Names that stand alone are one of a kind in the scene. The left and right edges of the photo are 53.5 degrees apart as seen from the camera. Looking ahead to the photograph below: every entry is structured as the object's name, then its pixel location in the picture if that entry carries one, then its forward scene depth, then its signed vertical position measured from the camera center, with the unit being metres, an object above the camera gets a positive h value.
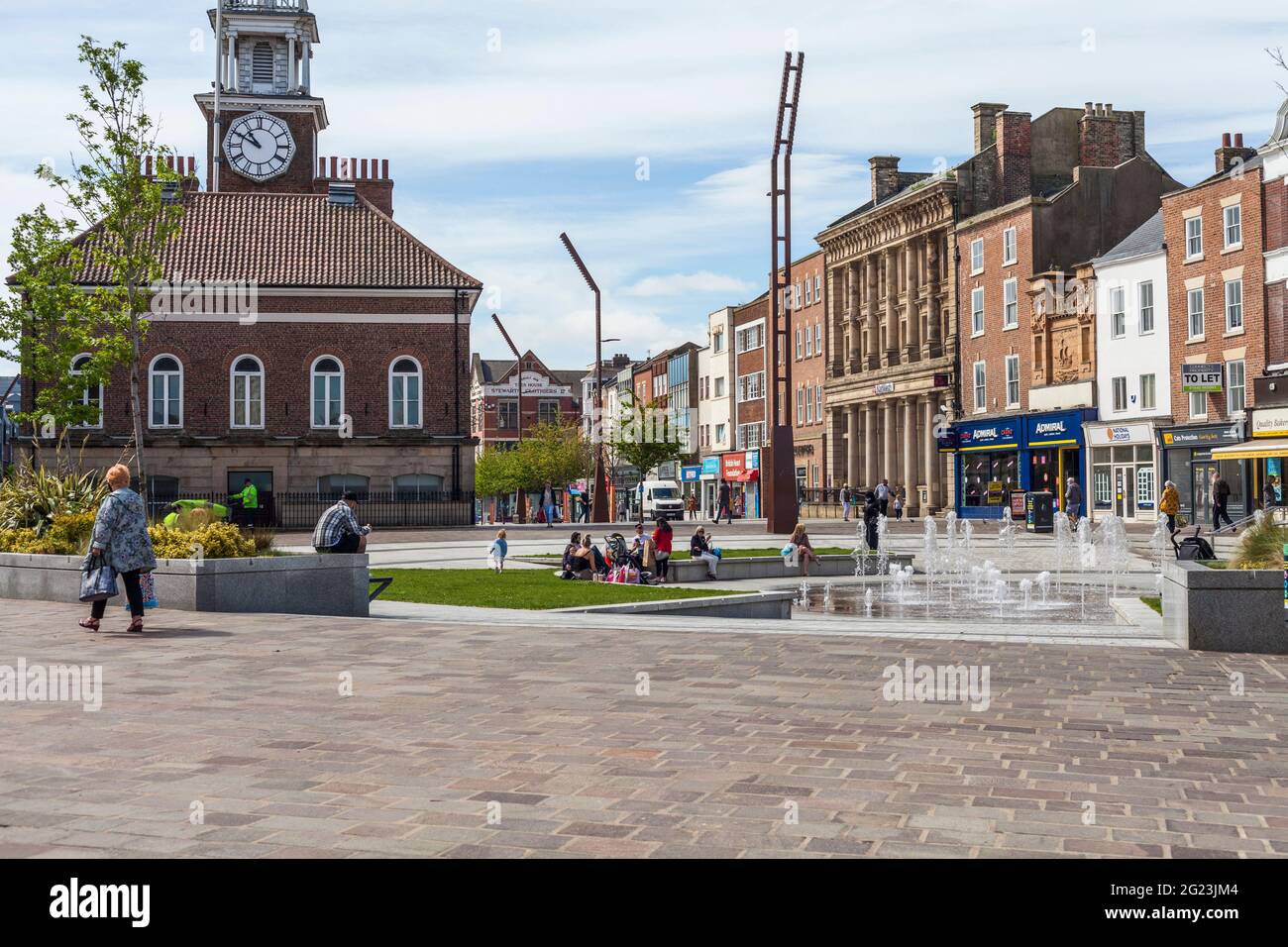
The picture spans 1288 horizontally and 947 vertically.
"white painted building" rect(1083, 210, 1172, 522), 44.22 +3.61
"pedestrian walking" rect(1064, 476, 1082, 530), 39.75 -0.53
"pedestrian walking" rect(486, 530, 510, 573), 22.48 -1.08
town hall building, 47.66 +4.99
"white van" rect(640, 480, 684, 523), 60.38 -0.45
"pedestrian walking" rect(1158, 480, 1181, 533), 31.20 -0.55
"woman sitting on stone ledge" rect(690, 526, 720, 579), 23.28 -1.10
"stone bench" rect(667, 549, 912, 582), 22.75 -1.54
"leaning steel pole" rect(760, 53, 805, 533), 35.69 +1.81
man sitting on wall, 16.84 -0.49
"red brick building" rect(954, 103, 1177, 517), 49.56 +7.99
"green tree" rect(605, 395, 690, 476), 67.56 +2.32
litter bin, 39.67 -0.91
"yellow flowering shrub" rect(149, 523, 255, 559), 15.55 -0.56
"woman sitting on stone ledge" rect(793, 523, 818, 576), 23.73 -1.17
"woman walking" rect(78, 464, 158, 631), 12.68 -0.41
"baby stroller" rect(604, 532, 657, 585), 21.11 -1.27
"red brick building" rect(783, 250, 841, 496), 70.62 +6.67
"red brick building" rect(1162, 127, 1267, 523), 39.38 +5.00
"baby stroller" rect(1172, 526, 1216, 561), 16.55 -0.91
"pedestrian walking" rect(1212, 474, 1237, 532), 35.41 -0.63
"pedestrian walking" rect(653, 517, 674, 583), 22.11 -1.01
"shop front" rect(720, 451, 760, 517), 76.50 +0.50
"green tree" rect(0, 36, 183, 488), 25.45 +5.92
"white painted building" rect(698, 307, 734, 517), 81.62 +5.82
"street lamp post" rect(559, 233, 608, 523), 49.44 -0.21
